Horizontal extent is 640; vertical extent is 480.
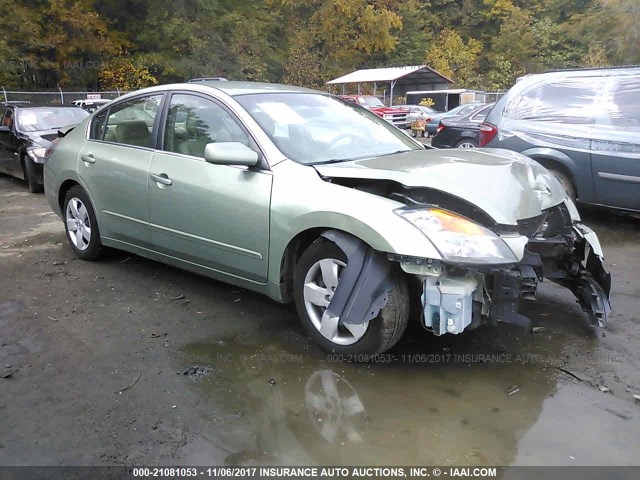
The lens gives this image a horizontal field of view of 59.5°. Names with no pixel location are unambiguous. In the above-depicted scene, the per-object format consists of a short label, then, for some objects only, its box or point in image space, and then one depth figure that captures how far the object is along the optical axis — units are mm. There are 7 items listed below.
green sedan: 3018
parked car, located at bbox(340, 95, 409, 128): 23297
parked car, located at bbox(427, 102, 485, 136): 16641
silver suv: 5941
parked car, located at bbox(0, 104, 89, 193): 9102
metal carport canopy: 33603
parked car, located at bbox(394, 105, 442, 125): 24608
